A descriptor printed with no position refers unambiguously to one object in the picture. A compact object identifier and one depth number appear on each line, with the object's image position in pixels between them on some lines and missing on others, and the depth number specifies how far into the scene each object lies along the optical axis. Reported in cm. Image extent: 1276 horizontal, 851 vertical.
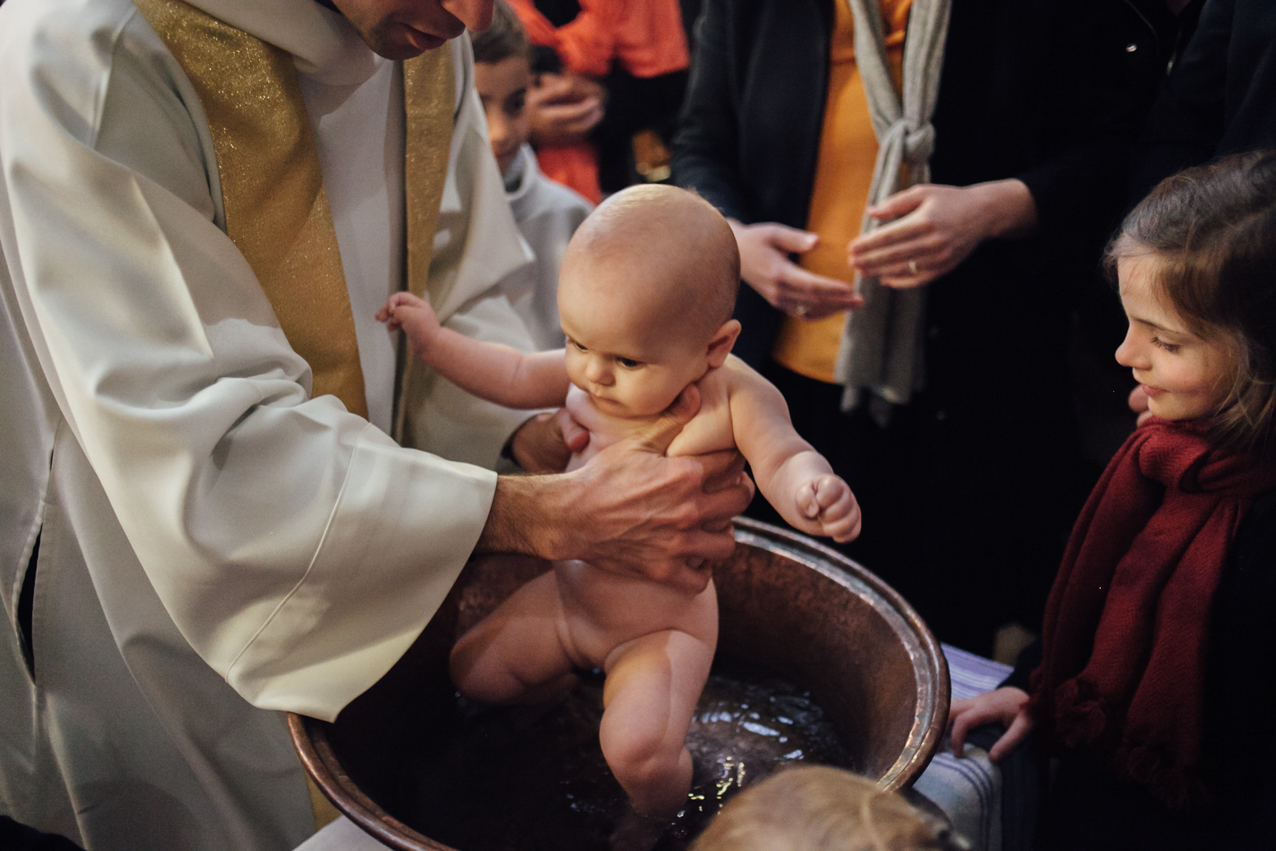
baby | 121
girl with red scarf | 107
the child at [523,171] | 267
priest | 120
